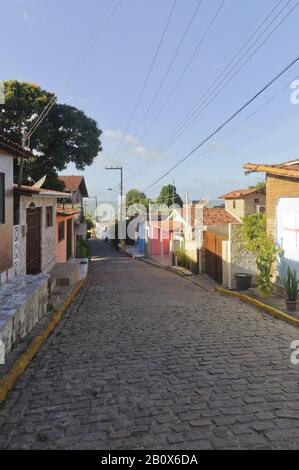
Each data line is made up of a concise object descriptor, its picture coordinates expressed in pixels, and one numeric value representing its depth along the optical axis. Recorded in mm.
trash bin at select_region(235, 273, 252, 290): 12172
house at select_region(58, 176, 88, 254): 32675
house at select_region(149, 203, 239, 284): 15711
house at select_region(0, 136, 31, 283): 7699
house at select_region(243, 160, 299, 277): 10023
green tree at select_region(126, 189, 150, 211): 74319
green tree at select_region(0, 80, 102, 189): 22250
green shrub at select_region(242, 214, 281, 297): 10656
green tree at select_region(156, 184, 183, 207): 71681
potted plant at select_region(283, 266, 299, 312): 8969
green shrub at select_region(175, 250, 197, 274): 19328
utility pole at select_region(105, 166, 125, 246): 47838
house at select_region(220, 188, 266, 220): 38594
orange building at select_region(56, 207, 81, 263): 17891
